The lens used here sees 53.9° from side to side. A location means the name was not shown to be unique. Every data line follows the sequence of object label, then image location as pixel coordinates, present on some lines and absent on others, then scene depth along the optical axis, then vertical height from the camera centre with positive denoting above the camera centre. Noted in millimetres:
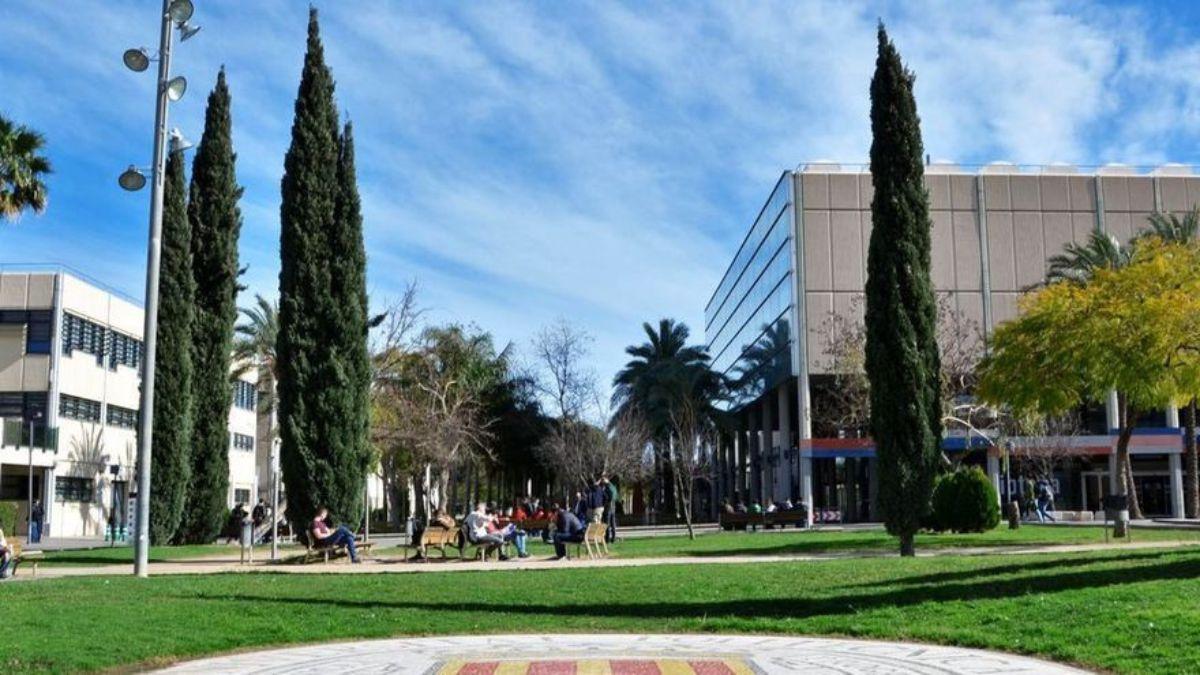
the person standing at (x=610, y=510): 29875 -837
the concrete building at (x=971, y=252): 54094 +10325
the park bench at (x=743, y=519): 39781 -1376
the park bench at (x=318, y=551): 23781 -1379
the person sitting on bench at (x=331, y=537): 23703 -1079
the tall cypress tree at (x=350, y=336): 26375 +3293
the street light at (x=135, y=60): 18875 +6760
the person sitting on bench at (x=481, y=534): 23422 -1041
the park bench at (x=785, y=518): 39531 -1351
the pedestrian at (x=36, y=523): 42062 -1326
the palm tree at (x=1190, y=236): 43000 +8484
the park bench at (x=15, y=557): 20172 -1215
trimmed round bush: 29109 -680
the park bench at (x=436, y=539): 24109 -1180
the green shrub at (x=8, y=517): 38688 -998
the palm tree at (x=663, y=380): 58125 +4929
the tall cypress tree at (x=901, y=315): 22203 +3093
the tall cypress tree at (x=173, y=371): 31094 +3017
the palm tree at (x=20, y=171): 27828 +7436
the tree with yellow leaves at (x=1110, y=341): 25641 +2969
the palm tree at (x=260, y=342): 49219 +5971
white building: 46812 +3723
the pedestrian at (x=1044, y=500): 44325 -974
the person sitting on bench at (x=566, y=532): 23578 -1033
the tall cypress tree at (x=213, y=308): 32750 +4945
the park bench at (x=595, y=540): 23688 -1215
